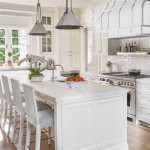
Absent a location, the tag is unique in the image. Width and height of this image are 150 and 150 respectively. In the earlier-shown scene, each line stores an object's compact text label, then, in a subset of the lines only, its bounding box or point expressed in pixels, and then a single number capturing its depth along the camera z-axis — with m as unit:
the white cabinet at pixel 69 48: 7.53
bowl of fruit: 3.53
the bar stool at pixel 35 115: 3.05
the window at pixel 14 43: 7.20
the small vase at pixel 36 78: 4.38
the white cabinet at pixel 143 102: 4.59
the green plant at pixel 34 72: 4.44
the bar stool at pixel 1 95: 4.77
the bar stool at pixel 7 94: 4.11
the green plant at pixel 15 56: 7.44
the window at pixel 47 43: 7.52
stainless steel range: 4.87
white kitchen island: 2.97
